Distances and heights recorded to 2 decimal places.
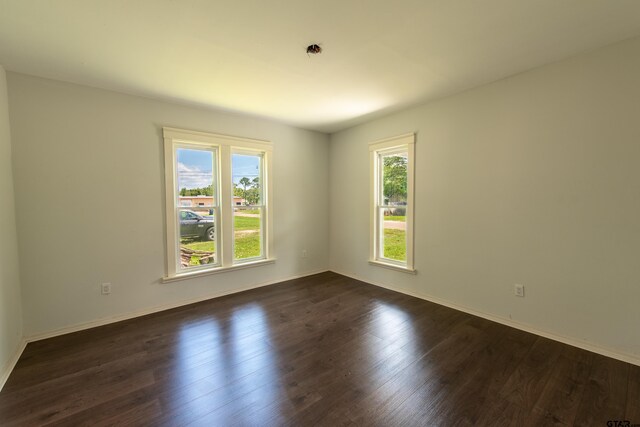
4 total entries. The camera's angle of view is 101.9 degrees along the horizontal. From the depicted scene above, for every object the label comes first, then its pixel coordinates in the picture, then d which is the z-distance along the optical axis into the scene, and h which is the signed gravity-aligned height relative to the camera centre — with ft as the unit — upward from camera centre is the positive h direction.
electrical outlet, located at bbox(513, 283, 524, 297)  8.77 -2.91
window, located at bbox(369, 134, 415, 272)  11.97 +0.12
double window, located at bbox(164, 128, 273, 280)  10.90 +0.12
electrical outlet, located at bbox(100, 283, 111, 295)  9.39 -3.04
